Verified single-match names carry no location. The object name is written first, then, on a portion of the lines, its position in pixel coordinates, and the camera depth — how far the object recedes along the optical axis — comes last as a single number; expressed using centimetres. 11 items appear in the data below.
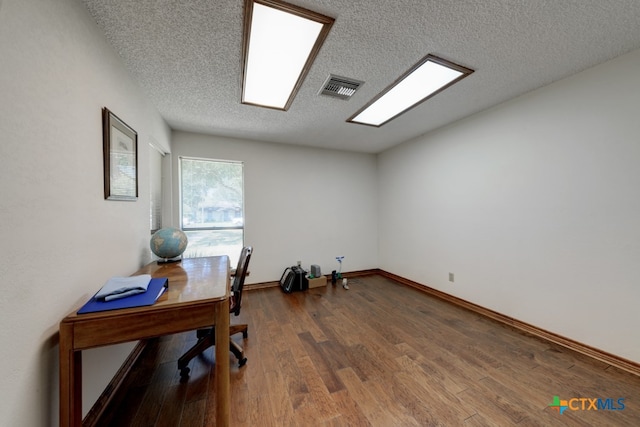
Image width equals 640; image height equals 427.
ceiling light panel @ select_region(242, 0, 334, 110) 133
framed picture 144
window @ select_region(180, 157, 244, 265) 331
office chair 174
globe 203
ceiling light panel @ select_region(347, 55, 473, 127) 186
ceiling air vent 201
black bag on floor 348
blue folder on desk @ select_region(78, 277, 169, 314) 106
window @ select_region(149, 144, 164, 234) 262
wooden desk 96
